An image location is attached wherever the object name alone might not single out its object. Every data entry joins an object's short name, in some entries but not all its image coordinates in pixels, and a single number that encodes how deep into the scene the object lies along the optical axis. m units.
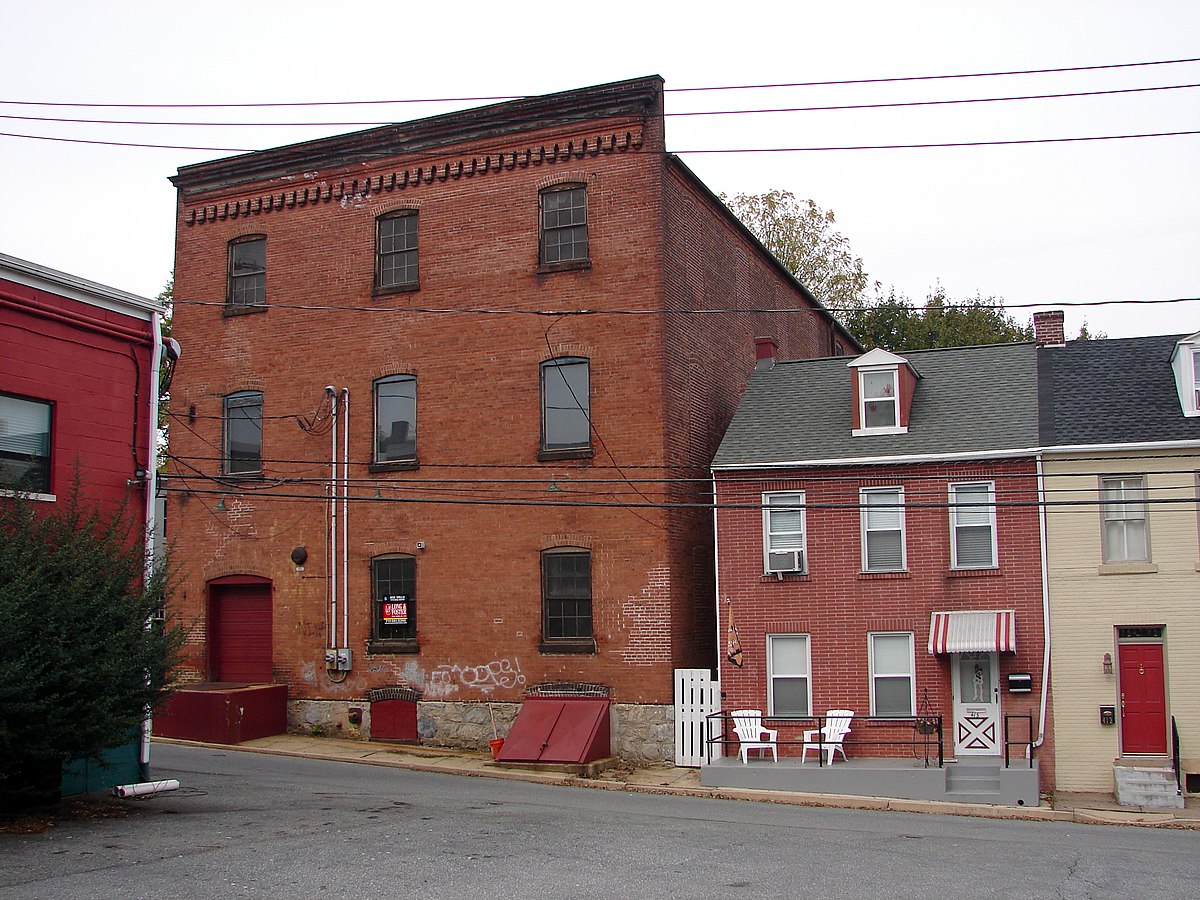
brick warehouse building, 23.77
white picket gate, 22.66
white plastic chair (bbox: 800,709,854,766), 21.84
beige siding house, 21.03
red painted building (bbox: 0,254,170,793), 16.81
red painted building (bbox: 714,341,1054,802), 21.75
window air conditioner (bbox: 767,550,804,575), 22.92
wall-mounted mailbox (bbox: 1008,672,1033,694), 21.36
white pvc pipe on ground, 17.38
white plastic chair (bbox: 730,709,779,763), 22.36
